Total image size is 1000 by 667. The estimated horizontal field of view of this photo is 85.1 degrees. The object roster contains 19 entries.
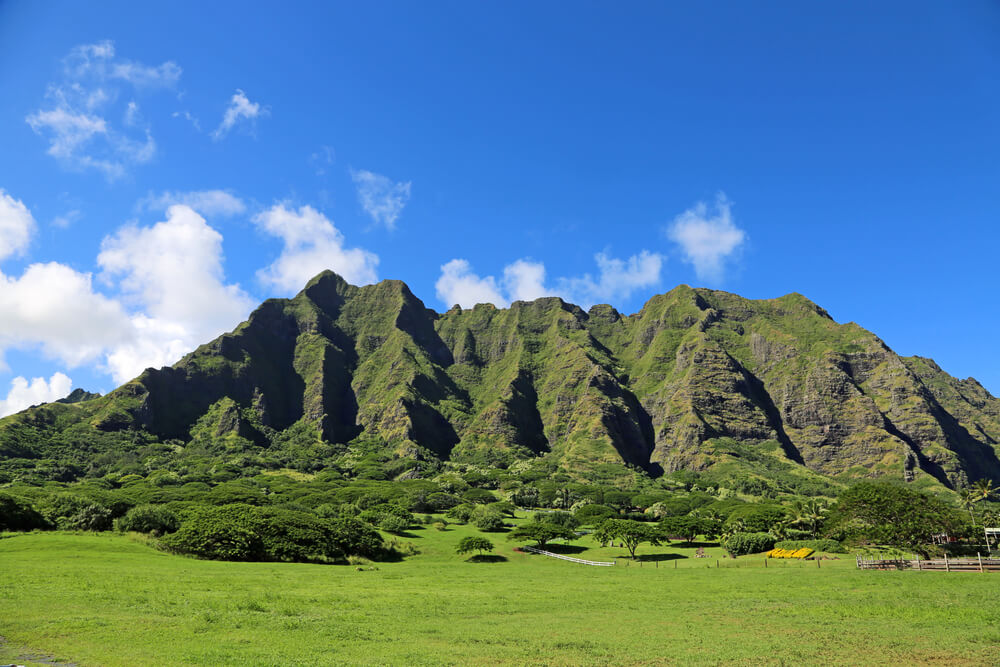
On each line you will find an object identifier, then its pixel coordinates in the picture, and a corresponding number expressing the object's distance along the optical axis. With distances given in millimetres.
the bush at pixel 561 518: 137025
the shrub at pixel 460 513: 141050
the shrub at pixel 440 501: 161125
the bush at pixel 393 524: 109688
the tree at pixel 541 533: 106812
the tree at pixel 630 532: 97312
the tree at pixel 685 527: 110250
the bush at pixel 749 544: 90750
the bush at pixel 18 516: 82438
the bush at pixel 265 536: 71875
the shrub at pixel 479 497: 183825
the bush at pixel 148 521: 81938
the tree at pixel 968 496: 107212
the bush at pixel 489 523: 126000
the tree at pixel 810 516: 107812
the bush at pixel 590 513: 148500
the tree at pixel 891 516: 72000
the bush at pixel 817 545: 83181
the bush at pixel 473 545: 93000
